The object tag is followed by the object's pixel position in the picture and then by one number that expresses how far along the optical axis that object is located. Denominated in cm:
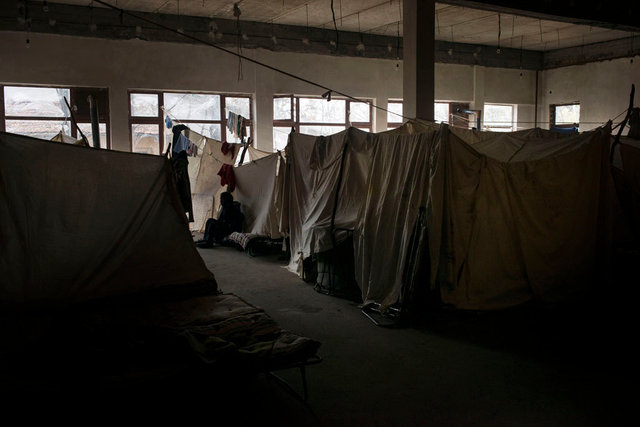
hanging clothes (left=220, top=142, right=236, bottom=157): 948
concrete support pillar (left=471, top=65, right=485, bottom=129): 1312
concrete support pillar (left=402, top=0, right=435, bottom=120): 684
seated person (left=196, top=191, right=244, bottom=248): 868
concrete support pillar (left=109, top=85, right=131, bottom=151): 978
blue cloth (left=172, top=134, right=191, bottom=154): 948
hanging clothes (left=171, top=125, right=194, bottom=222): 558
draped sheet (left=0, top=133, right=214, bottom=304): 371
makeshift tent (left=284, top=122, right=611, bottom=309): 479
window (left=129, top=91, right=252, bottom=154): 1017
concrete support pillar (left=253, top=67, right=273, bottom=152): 1091
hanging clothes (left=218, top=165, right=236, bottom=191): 908
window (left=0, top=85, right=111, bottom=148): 927
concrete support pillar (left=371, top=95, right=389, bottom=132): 1205
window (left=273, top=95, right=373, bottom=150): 1133
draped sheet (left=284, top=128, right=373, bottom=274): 580
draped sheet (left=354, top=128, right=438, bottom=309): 486
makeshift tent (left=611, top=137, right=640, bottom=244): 568
